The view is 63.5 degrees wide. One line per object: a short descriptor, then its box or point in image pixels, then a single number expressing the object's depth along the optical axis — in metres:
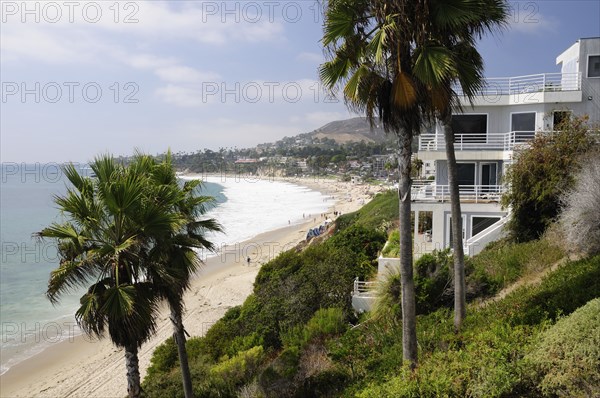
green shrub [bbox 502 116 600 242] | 14.75
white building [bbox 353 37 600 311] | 18.39
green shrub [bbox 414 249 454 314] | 13.20
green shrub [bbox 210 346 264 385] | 11.61
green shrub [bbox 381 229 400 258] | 17.80
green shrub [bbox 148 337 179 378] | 15.17
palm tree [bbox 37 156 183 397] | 7.69
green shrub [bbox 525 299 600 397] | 5.48
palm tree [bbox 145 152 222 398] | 8.52
